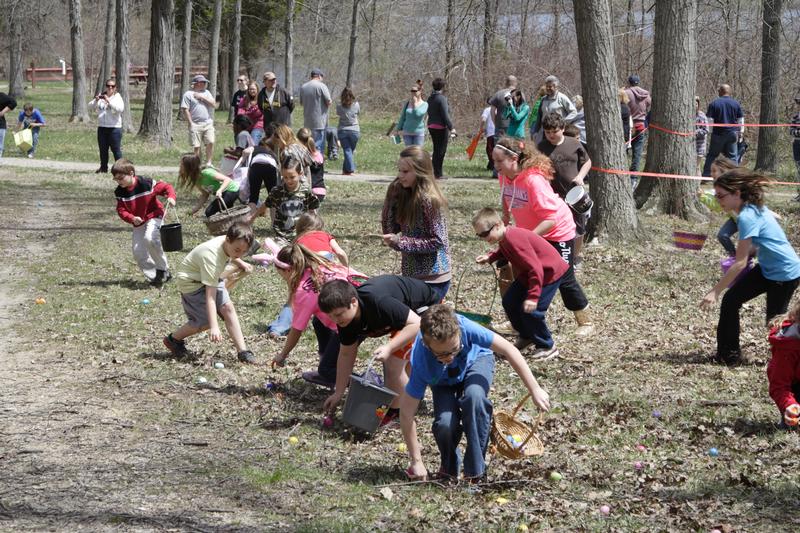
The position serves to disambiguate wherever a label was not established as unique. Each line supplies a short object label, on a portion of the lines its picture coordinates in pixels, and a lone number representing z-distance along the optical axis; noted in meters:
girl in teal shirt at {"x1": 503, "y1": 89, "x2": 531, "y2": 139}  18.38
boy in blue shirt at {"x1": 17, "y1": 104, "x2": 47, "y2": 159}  24.23
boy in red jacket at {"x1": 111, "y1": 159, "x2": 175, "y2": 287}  10.16
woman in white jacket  18.00
